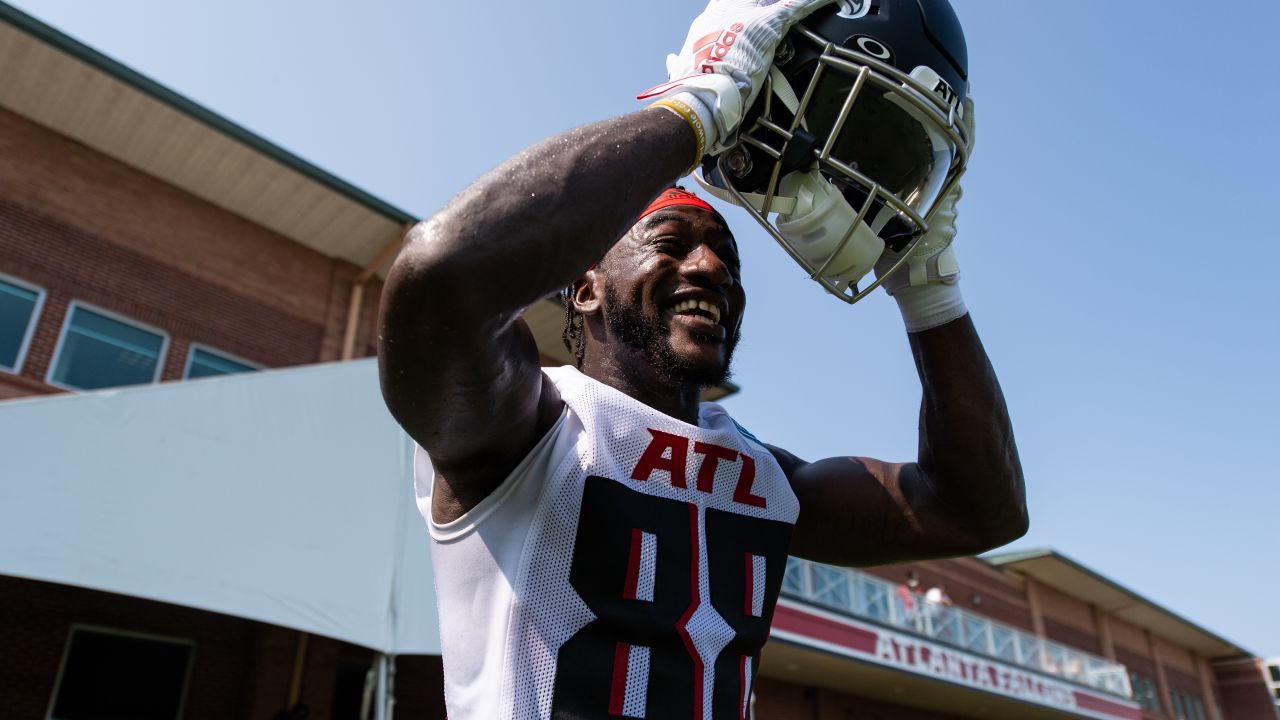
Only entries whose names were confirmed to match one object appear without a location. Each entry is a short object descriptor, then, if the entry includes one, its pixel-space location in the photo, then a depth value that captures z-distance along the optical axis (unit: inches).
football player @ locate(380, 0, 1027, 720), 53.5
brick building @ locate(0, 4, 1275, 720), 409.4
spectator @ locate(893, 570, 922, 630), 657.6
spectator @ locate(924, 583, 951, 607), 730.3
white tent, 256.7
